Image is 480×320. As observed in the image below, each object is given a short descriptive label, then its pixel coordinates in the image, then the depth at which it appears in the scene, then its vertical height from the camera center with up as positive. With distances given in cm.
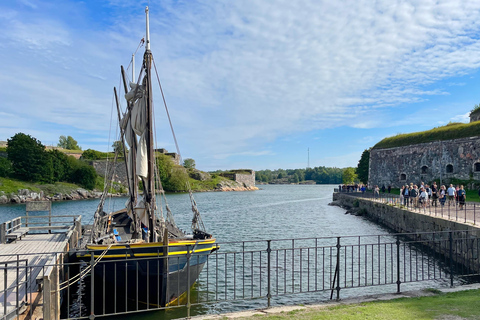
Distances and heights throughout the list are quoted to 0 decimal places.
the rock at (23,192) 5601 -318
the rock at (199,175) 11176 -88
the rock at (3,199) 5216 -400
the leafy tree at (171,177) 9231 -125
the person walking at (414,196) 2547 -180
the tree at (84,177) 7312 -99
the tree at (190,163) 12664 +341
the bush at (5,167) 6219 +92
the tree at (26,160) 6462 +228
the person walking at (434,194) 2709 -176
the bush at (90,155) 9756 +480
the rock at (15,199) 5362 -409
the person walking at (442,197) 2366 -167
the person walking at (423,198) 2376 -177
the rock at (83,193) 6625 -395
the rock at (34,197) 5664 -399
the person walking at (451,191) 2373 -129
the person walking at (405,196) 2652 -178
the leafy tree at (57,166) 6700 +124
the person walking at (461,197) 2089 -152
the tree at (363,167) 6352 +99
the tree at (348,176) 9744 -102
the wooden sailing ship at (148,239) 1028 -223
